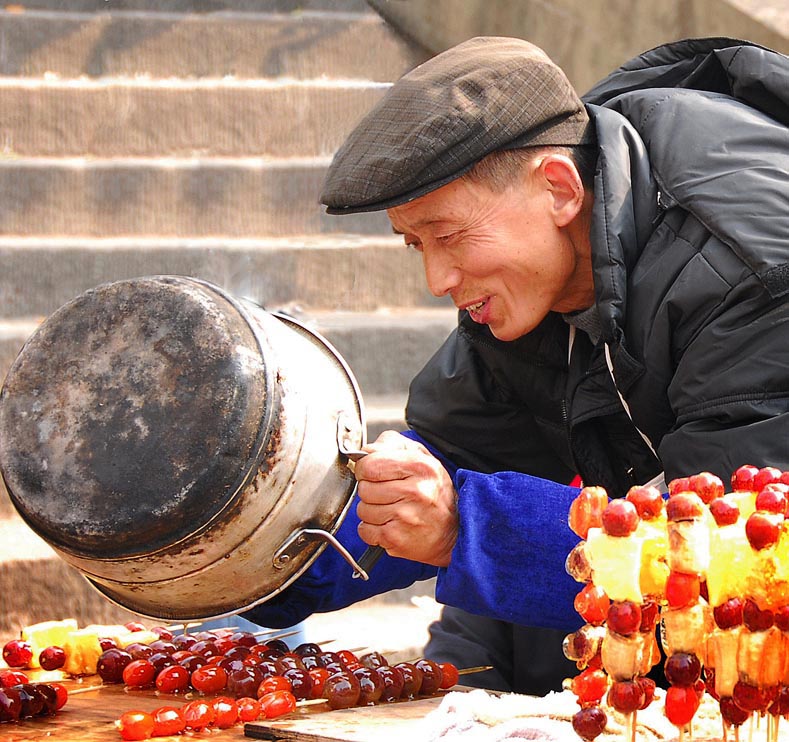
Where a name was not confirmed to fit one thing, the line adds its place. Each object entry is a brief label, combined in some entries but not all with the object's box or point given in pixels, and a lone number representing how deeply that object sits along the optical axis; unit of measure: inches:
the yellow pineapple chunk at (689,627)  103.8
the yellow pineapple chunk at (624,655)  103.7
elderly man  116.0
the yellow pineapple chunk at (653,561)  103.7
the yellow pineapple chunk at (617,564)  103.1
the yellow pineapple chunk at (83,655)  120.3
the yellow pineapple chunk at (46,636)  121.6
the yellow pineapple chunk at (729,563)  103.2
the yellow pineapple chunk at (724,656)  103.8
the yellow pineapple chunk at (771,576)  102.9
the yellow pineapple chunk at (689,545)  102.9
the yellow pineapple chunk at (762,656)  103.4
